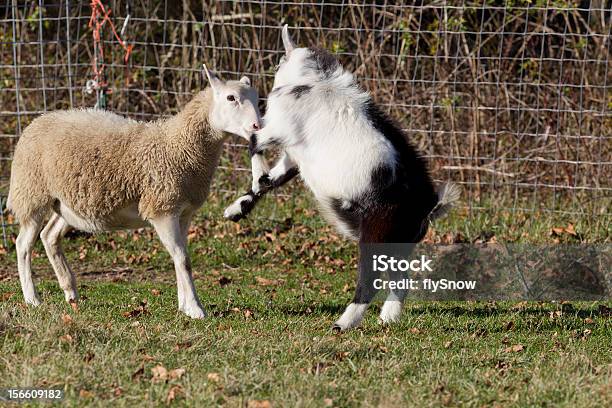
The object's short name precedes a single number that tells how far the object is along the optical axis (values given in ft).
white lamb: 41.60
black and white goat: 36.17
